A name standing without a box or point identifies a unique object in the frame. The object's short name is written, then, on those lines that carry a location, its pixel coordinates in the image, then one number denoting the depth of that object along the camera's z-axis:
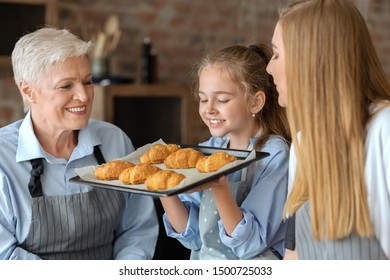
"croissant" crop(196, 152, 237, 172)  2.01
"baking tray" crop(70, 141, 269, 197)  1.90
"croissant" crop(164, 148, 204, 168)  2.08
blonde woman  1.83
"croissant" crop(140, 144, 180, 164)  2.13
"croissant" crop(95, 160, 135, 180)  2.02
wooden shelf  3.74
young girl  2.06
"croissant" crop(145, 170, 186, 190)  1.93
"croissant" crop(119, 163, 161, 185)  1.99
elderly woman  2.15
